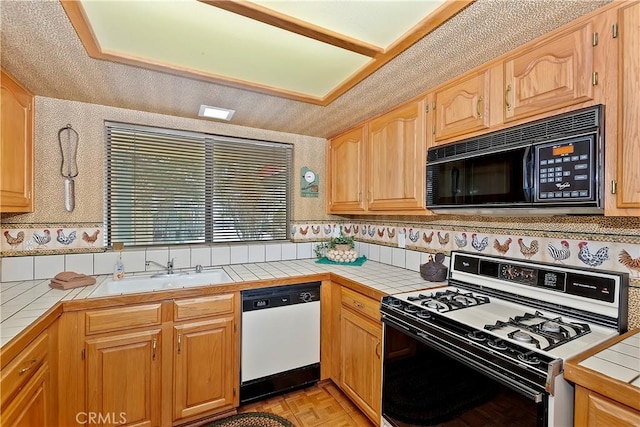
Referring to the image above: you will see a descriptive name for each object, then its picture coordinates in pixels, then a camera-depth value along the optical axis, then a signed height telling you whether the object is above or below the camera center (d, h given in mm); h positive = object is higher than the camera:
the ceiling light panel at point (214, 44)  1195 +778
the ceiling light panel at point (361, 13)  1137 +783
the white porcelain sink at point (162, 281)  1950 -501
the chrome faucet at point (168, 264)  2238 -407
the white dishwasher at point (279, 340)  2025 -911
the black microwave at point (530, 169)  1106 +186
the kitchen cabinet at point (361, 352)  1801 -911
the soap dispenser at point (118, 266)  2023 -389
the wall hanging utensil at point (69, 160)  2018 +337
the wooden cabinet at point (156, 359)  1611 -874
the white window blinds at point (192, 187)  2230 +191
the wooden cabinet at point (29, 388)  1058 -707
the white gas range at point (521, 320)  993 -479
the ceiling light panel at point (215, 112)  2117 +716
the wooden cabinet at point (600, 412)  826 -576
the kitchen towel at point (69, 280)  1760 -424
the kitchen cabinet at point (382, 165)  1898 +348
